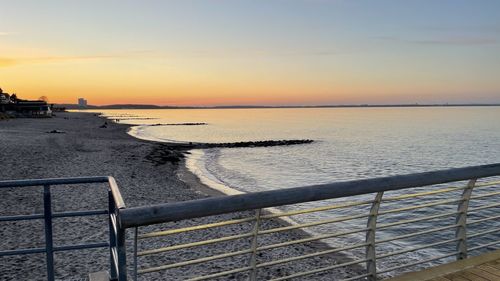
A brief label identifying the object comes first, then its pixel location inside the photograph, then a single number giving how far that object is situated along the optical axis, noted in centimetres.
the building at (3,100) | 10976
